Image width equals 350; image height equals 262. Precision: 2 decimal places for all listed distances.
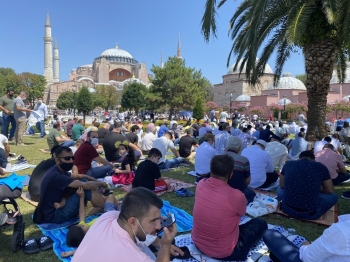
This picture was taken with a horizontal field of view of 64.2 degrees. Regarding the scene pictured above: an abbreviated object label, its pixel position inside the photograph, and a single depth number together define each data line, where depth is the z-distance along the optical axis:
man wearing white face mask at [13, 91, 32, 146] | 10.64
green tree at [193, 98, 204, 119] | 34.75
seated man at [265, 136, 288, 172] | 7.65
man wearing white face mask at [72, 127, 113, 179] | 5.87
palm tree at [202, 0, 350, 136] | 7.37
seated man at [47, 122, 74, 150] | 9.11
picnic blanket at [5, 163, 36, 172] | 7.56
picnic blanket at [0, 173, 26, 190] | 3.45
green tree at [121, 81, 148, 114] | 52.31
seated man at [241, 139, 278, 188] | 6.01
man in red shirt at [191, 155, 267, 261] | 2.96
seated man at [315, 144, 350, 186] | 6.13
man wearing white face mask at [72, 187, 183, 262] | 1.67
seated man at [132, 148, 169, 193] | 5.14
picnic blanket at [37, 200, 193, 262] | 3.62
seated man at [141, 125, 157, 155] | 9.89
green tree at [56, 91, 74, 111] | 66.25
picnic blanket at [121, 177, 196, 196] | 6.26
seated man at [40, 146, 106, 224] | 3.77
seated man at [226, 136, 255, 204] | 4.68
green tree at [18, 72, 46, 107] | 57.78
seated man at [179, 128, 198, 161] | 9.34
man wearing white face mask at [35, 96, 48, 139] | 13.50
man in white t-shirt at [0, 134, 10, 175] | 6.44
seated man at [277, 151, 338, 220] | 4.20
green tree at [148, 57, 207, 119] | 37.09
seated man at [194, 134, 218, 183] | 6.55
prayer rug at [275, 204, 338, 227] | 4.44
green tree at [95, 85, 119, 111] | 62.22
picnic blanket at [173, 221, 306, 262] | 3.32
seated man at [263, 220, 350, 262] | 1.97
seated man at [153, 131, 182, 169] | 8.14
